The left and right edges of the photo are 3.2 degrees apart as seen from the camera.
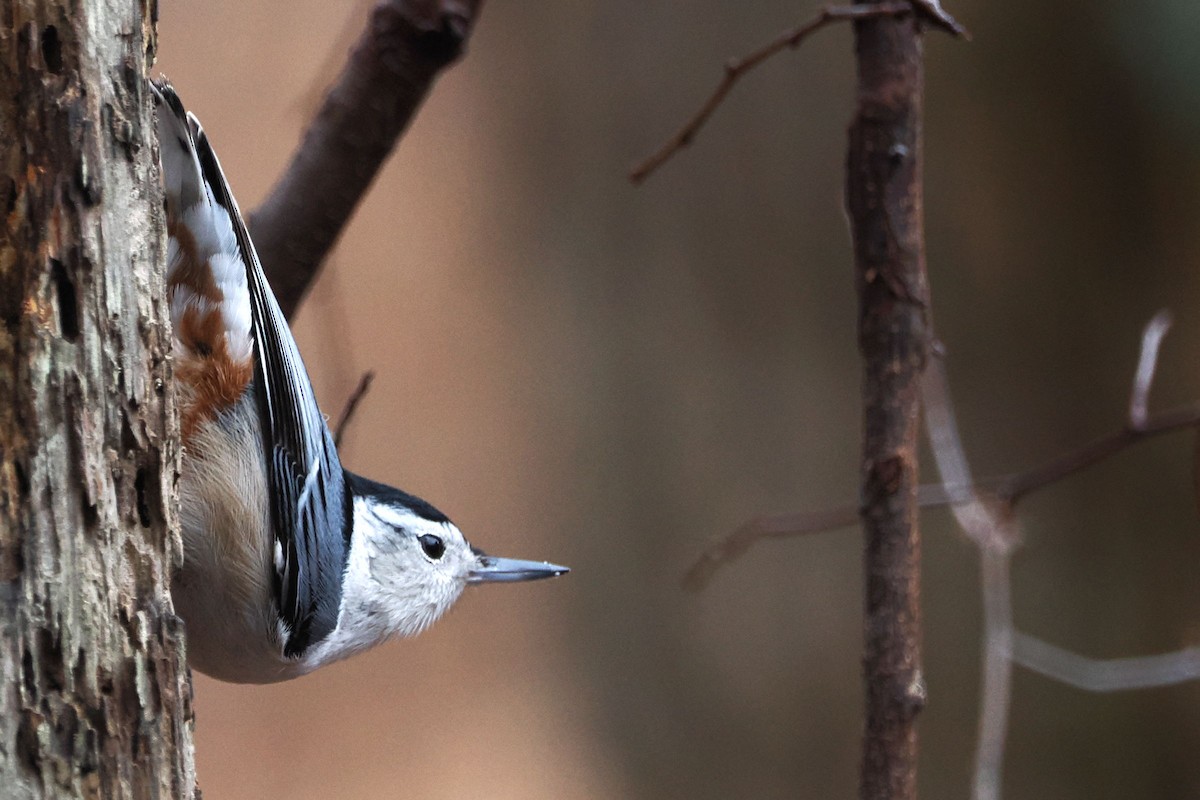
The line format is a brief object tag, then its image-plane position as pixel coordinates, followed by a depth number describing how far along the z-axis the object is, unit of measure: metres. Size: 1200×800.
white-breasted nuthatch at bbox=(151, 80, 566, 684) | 3.67
